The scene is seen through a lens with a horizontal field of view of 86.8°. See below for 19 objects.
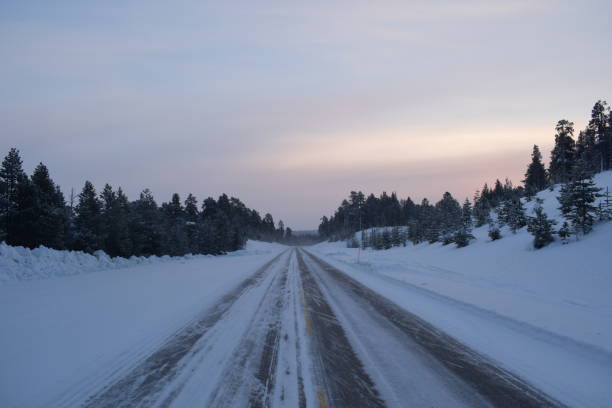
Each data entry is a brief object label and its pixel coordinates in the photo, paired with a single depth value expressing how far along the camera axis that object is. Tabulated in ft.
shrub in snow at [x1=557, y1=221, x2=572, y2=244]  54.58
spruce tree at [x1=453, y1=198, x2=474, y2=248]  95.61
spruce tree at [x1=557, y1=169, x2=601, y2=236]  53.31
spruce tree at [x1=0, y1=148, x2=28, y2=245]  69.72
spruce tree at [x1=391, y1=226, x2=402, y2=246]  199.68
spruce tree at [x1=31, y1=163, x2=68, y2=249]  71.92
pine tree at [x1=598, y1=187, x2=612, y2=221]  54.49
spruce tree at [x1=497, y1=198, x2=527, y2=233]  83.56
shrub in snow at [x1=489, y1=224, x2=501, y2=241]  83.71
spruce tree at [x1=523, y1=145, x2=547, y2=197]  221.66
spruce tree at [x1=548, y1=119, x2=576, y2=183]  201.94
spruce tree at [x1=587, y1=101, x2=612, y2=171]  219.00
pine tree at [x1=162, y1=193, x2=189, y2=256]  128.98
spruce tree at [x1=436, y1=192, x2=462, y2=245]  111.61
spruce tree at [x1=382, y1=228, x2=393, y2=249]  200.23
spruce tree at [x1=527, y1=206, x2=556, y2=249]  56.95
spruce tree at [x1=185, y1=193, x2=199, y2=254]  158.71
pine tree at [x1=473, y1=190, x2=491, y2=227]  135.91
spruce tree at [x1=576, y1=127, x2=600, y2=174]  214.69
